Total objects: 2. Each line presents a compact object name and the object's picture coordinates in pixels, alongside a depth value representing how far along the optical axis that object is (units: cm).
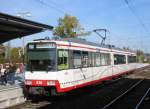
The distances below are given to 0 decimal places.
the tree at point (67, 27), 2379
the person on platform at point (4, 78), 960
